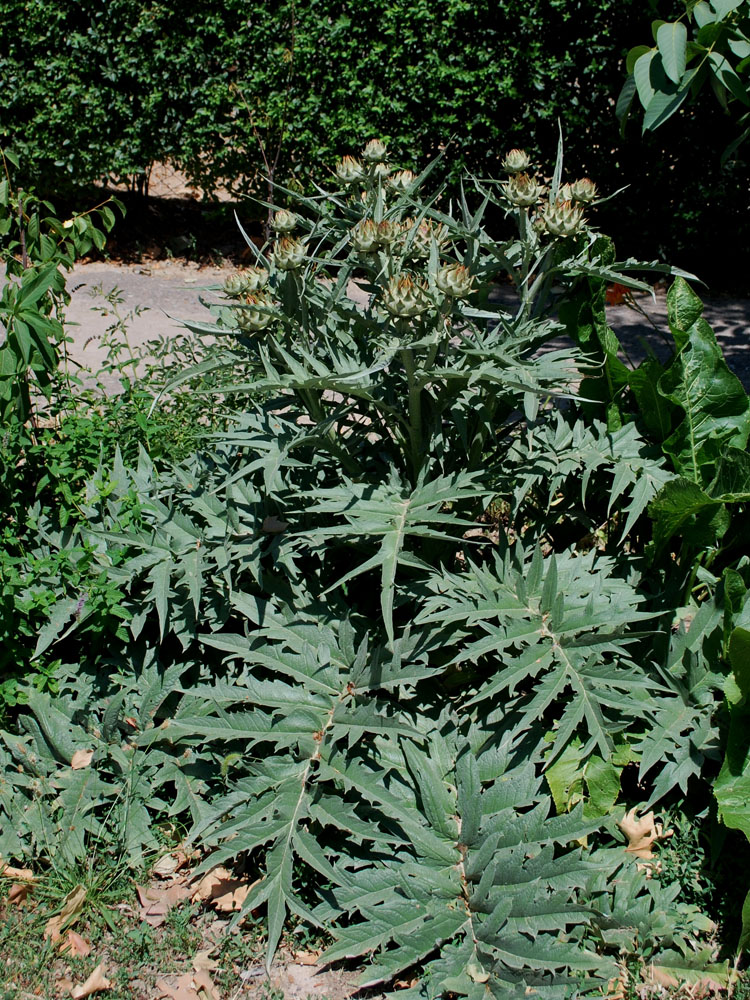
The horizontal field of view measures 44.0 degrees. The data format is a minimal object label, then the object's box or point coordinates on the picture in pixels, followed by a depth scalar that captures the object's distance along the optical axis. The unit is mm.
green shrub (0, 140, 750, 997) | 2330
